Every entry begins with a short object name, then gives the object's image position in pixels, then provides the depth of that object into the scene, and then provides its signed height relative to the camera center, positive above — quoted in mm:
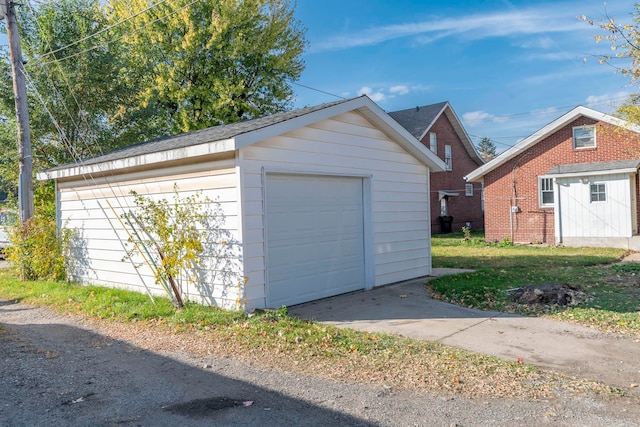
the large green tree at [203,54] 20828 +7544
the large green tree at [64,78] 14500 +4568
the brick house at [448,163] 25562 +2818
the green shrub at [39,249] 10430 -637
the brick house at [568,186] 16406 +820
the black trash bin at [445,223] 25703 -687
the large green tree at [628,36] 8844 +3278
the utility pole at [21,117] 10789 +2446
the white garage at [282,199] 6863 +287
